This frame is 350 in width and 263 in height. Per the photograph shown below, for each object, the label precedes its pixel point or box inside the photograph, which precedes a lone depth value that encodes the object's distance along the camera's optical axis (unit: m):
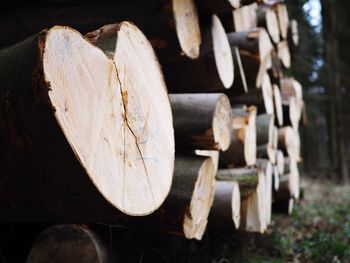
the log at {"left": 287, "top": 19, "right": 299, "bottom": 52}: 6.09
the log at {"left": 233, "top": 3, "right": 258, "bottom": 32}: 3.64
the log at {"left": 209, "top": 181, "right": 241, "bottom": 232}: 2.81
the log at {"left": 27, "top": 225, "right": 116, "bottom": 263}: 2.08
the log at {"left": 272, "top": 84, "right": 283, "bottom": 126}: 4.95
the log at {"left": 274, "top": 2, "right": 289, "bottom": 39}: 5.15
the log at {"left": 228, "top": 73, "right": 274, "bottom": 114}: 3.95
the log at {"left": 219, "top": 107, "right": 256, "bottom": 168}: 3.31
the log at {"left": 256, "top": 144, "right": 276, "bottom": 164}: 4.29
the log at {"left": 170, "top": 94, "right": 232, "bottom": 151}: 2.33
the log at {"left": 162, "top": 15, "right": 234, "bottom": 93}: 2.54
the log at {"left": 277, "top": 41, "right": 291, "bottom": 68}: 5.66
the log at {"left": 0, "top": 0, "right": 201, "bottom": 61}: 2.12
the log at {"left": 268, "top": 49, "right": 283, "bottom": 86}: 4.80
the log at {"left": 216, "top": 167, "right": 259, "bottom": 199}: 3.22
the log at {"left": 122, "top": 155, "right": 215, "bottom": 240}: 2.15
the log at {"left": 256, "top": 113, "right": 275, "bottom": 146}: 4.16
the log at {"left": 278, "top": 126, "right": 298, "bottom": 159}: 5.41
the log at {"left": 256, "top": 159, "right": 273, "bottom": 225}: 3.73
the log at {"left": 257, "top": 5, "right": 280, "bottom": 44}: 4.59
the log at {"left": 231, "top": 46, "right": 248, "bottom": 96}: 3.16
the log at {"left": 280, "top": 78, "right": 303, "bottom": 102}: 5.79
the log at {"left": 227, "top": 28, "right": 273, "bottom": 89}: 3.50
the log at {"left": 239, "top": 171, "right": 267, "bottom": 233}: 3.25
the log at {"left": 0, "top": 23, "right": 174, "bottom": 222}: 1.22
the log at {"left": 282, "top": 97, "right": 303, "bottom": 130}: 5.58
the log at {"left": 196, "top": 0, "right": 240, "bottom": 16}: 2.53
